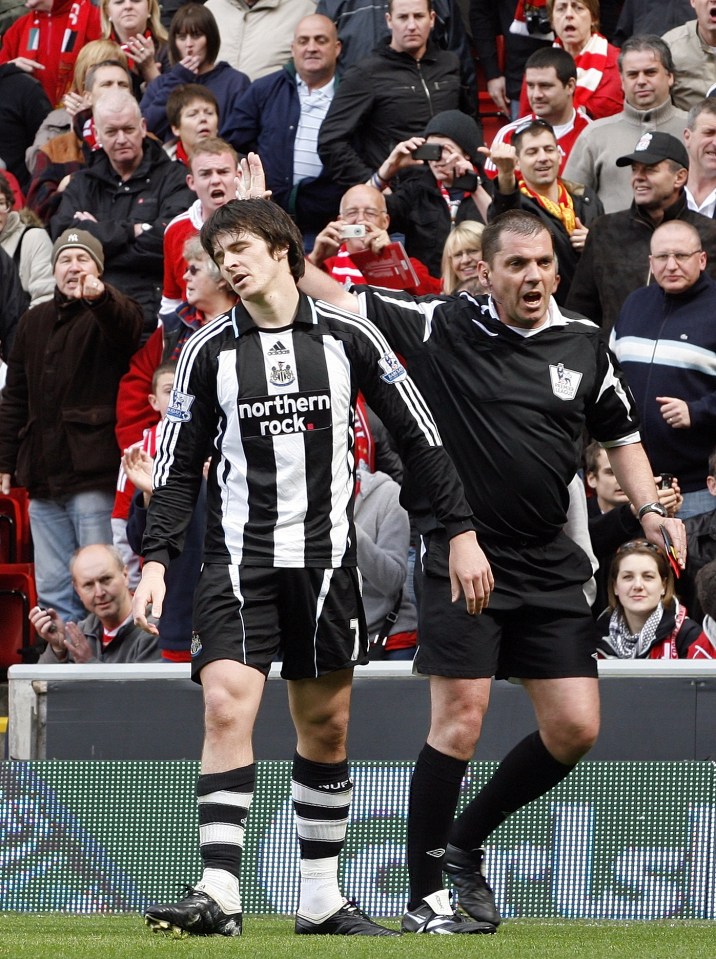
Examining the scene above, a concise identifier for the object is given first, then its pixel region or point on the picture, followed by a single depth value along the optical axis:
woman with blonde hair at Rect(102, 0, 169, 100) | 24.70
